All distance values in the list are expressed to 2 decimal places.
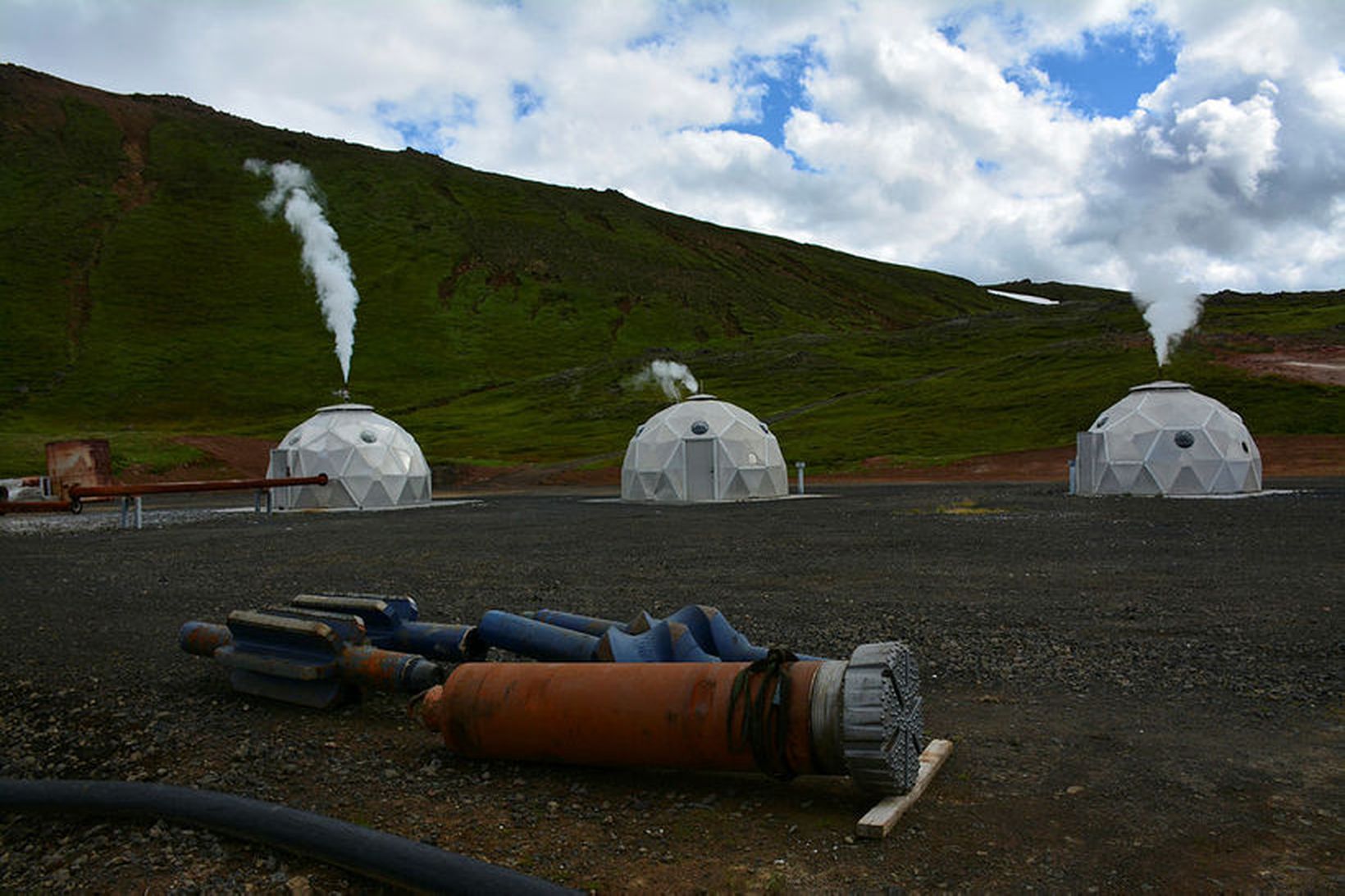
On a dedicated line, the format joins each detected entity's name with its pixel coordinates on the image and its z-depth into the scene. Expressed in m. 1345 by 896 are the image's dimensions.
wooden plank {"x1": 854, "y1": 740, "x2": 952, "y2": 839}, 4.25
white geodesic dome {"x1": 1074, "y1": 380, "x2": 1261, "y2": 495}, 29.15
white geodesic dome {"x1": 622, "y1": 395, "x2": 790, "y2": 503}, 32.66
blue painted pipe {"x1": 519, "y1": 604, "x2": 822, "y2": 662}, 5.79
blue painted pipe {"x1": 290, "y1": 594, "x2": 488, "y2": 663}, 6.86
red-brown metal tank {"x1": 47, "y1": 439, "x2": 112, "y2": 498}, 18.97
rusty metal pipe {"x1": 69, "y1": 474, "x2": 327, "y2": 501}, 21.00
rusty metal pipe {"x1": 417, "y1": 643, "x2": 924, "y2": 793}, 4.46
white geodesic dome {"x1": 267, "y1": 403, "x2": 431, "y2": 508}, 32.75
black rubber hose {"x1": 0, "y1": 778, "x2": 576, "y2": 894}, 3.58
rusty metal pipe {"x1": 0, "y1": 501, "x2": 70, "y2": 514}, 13.81
